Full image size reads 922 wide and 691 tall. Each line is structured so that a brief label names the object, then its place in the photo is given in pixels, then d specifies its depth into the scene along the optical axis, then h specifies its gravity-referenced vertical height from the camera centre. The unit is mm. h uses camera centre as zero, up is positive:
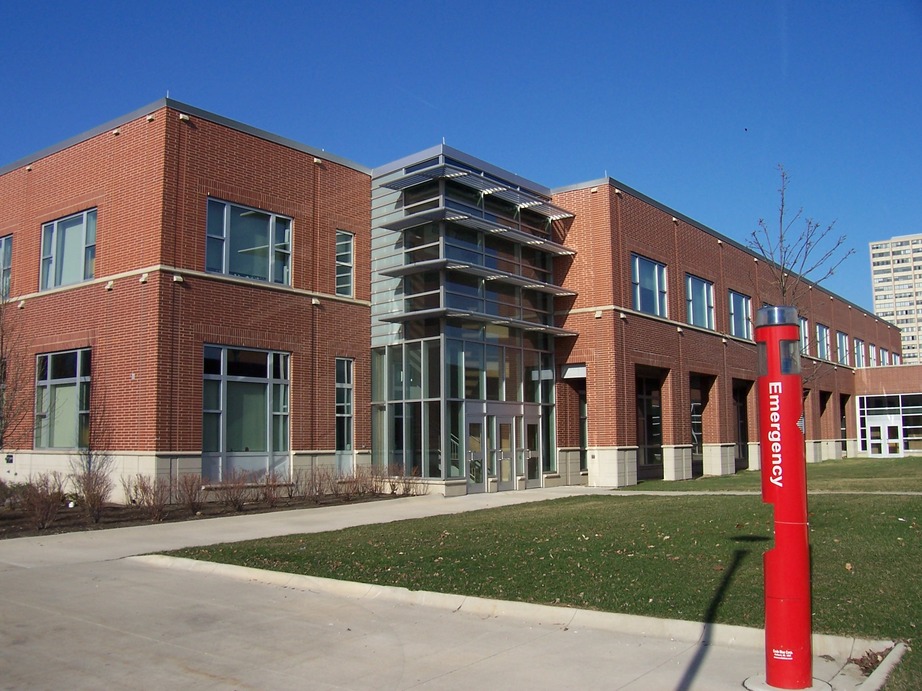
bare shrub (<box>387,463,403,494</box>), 23688 -1250
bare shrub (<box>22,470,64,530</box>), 16266 -1300
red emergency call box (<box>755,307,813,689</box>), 6250 -830
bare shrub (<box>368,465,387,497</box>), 23516 -1338
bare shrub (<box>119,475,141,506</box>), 19594 -1272
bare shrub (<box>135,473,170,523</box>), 17672 -1338
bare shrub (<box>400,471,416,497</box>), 23641 -1487
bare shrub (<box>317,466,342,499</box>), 22953 -1397
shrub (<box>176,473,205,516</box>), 18938 -1314
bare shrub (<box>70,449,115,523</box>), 17297 -1019
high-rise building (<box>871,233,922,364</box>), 191700 +17463
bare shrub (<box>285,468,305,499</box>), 22519 -1388
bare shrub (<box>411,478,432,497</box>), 23625 -1574
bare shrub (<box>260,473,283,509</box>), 20562 -1431
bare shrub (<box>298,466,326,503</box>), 21934 -1320
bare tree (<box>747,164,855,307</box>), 17925 +3828
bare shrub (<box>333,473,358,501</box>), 22891 -1452
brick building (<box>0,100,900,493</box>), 21312 +3385
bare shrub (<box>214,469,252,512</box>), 19789 -1345
